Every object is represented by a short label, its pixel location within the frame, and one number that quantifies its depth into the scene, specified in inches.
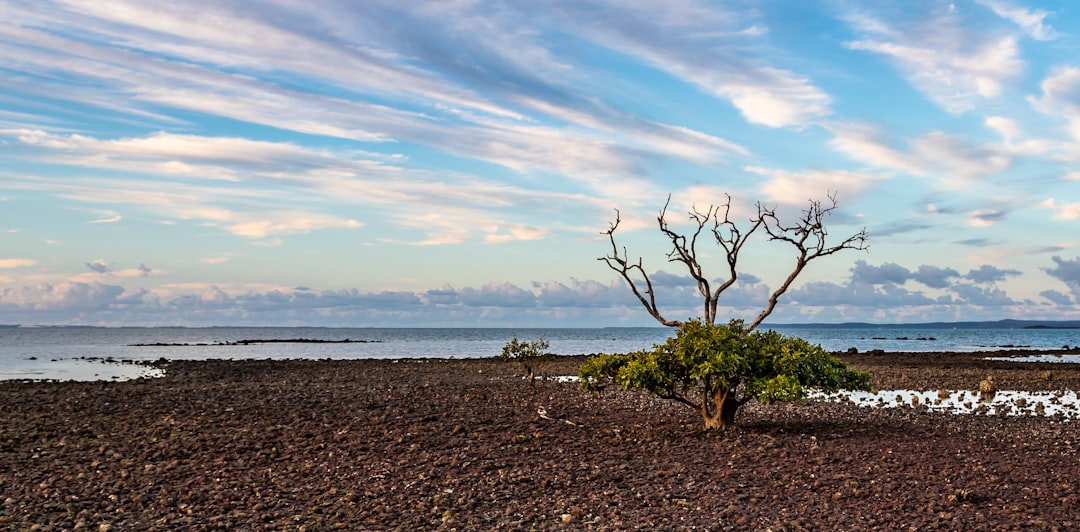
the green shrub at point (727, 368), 716.0
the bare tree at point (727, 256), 855.1
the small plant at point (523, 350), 1459.2
